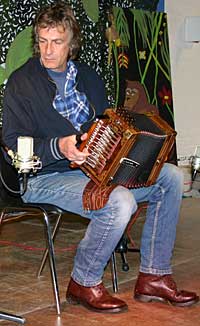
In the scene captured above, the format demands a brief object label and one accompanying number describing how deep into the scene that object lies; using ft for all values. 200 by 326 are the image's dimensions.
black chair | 9.37
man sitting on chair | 9.16
